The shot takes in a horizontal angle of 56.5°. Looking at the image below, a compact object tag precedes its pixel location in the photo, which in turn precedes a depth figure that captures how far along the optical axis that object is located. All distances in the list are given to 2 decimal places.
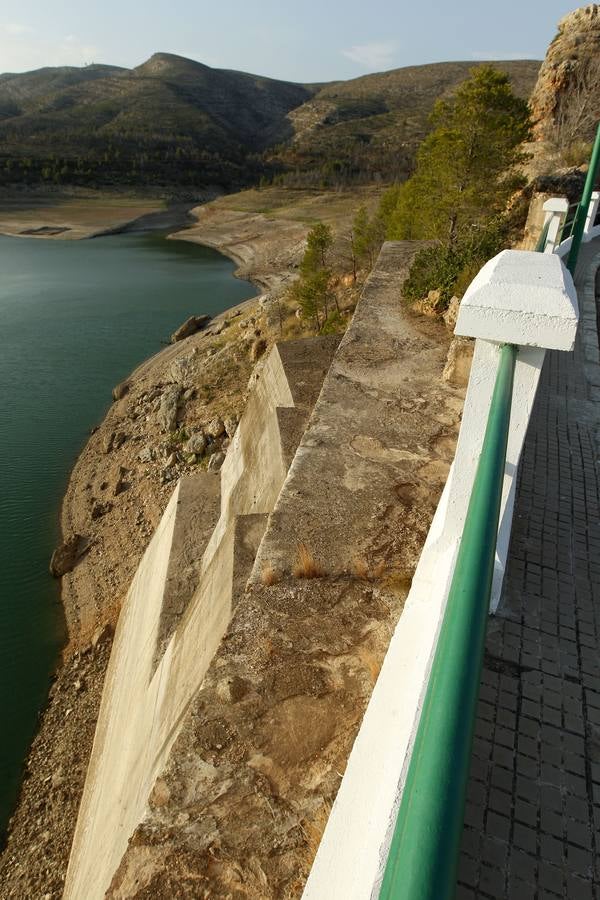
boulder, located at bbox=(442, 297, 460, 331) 7.16
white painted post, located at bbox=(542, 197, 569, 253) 8.14
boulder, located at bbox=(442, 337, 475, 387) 5.70
